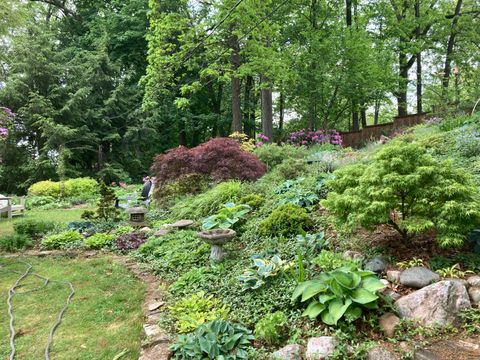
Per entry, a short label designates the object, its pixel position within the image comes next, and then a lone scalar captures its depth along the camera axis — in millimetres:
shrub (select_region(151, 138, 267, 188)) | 7402
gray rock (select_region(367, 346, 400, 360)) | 2180
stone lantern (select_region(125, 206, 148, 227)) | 6730
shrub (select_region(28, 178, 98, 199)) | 11938
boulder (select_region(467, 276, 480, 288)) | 2584
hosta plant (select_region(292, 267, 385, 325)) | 2476
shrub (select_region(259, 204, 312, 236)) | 4238
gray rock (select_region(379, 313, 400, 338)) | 2395
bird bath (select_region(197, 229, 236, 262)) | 4071
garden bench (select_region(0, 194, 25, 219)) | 8531
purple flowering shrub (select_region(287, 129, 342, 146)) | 12375
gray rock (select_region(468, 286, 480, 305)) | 2488
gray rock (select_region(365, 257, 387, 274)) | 2994
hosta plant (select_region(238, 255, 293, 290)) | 3232
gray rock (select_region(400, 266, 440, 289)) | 2682
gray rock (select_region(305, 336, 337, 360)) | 2266
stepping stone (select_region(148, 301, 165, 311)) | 3445
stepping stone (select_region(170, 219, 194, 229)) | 5754
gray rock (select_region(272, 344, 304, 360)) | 2324
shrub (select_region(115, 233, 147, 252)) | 5676
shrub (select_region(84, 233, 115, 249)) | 5840
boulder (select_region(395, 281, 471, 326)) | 2371
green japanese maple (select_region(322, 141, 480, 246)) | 2789
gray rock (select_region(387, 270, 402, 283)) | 2836
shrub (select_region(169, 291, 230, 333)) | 2887
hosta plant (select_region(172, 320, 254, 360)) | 2414
